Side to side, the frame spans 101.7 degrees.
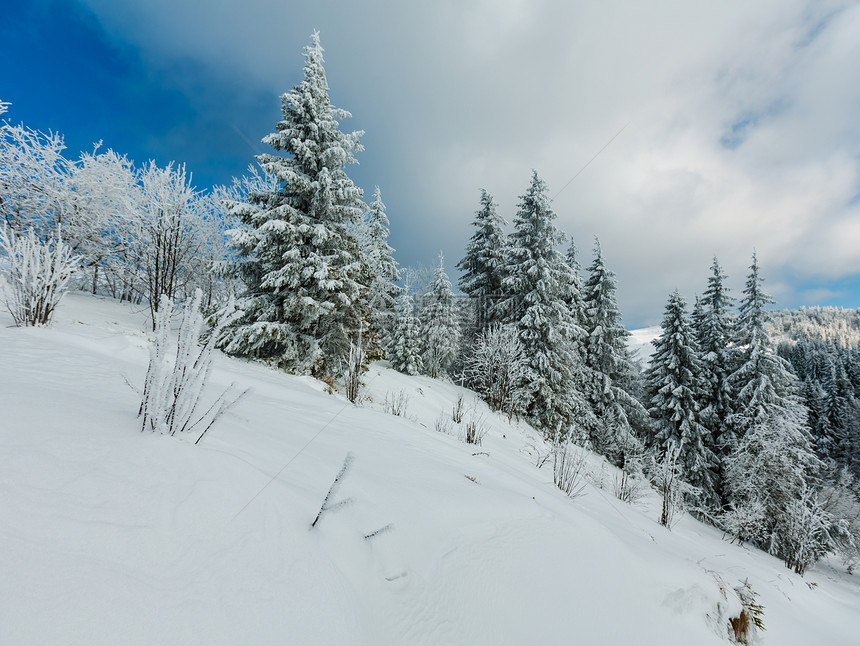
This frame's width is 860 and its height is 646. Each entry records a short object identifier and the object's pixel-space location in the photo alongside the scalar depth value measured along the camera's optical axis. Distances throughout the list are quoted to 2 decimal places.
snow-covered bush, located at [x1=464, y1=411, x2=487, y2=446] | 6.35
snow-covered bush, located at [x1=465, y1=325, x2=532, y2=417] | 14.30
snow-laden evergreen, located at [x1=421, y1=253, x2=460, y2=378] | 23.05
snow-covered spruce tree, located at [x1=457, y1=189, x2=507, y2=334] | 20.12
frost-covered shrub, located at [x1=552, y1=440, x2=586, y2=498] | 4.52
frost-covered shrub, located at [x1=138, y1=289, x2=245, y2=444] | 1.90
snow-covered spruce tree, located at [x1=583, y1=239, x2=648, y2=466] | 17.81
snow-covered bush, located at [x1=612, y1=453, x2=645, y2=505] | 6.72
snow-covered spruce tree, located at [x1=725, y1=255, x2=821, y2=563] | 14.03
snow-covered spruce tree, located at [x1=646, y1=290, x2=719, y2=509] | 16.84
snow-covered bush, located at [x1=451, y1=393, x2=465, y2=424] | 8.09
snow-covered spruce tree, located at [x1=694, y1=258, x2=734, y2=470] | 17.64
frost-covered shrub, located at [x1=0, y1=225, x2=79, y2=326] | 4.94
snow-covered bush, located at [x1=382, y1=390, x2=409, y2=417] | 7.19
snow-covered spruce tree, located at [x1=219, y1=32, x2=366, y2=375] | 9.59
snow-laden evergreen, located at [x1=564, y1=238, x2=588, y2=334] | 17.31
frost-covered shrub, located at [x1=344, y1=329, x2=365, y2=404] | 6.68
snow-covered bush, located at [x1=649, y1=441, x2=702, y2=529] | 5.85
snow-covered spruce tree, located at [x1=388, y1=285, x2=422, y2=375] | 22.41
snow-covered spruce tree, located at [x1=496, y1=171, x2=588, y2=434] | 15.60
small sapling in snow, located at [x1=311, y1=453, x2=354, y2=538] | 1.57
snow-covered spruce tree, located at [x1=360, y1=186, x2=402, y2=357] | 23.31
